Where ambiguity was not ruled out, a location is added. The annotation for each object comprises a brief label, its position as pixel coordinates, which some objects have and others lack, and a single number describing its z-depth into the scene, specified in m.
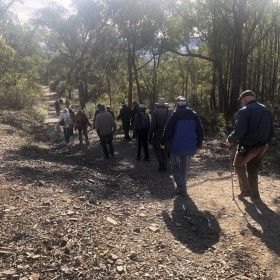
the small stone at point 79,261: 4.04
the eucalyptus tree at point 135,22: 20.00
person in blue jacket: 6.55
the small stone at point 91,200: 6.26
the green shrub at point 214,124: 16.95
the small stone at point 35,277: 3.68
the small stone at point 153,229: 5.17
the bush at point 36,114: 27.59
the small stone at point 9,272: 3.71
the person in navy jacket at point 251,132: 5.91
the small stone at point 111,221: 5.35
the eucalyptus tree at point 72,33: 30.04
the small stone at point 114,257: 4.22
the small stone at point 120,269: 3.98
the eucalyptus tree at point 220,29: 17.67
